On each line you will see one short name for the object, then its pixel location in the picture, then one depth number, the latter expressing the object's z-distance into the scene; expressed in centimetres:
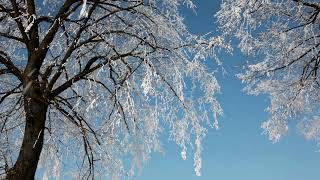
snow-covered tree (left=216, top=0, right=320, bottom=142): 1056
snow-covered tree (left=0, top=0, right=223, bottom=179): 826
